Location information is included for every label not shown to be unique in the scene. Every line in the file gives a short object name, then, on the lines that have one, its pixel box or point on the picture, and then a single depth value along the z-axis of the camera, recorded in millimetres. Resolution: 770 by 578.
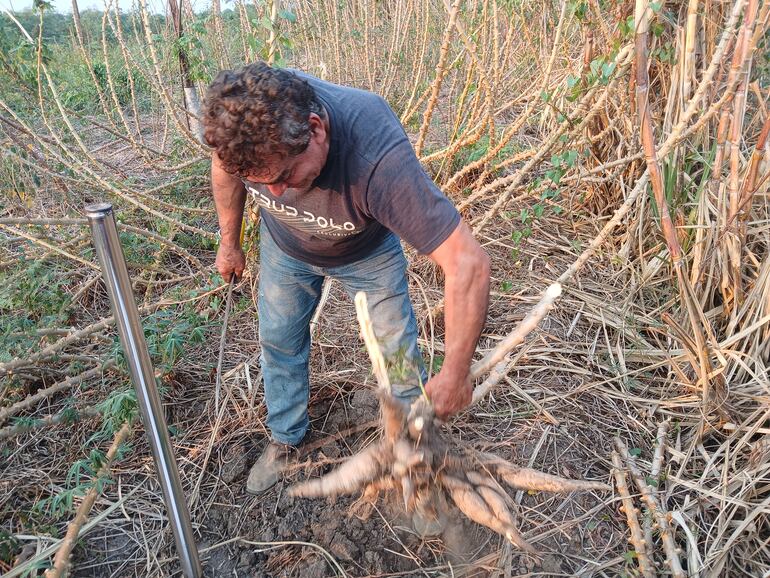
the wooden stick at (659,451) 2180
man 1403
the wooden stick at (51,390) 1958
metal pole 1177
